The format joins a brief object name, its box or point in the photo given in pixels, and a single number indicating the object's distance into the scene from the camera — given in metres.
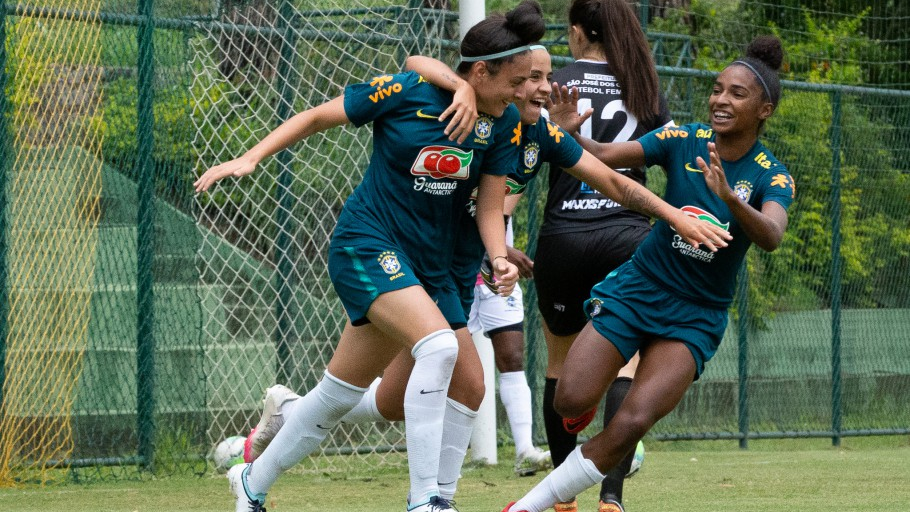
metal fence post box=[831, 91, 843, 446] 20.83
